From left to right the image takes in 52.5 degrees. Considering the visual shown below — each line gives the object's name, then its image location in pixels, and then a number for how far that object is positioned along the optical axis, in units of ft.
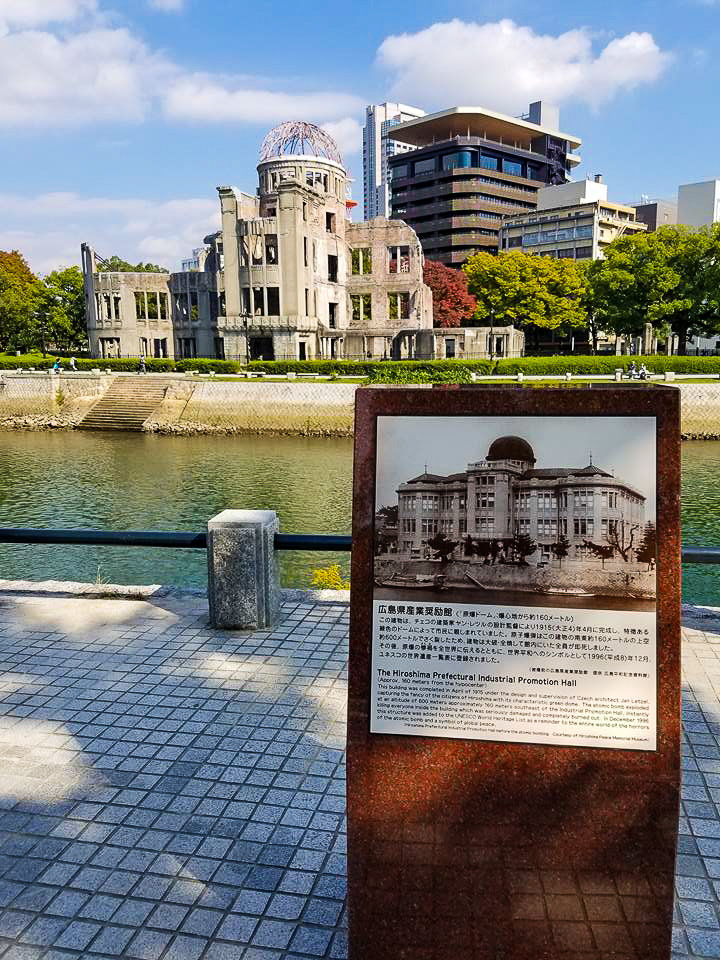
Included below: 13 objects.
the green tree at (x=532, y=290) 197.98
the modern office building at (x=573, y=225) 258.57
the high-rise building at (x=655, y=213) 301.43
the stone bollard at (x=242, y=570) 21.15
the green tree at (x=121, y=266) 317.42
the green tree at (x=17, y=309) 206.49
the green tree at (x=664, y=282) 155.74
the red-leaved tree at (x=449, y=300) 215.10
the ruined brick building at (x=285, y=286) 165.07
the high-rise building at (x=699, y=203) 262.26
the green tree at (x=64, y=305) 216.95
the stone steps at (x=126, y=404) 133.80
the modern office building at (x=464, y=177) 295.89
